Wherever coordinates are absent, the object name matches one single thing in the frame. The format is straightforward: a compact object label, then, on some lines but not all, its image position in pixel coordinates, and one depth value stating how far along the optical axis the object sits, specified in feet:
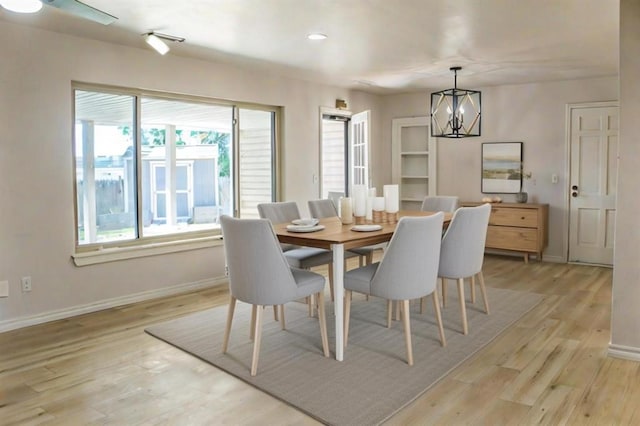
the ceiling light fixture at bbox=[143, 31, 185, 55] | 12.32
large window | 14.29
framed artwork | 21.80
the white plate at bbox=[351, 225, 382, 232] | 11.01
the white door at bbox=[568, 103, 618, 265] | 19.67
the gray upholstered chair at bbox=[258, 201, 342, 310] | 13.08
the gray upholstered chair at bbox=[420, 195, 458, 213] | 16.25
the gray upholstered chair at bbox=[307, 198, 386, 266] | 14.79
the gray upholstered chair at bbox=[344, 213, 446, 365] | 9.73
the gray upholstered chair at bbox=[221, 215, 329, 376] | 9.41
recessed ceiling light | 12.97
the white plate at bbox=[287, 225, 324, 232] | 11.14
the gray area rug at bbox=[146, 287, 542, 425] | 8.43
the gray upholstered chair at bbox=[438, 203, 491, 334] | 11.52
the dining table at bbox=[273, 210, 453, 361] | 9.81
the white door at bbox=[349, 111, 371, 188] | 20.84
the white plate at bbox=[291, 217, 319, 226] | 12.05
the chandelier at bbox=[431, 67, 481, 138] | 22.58
